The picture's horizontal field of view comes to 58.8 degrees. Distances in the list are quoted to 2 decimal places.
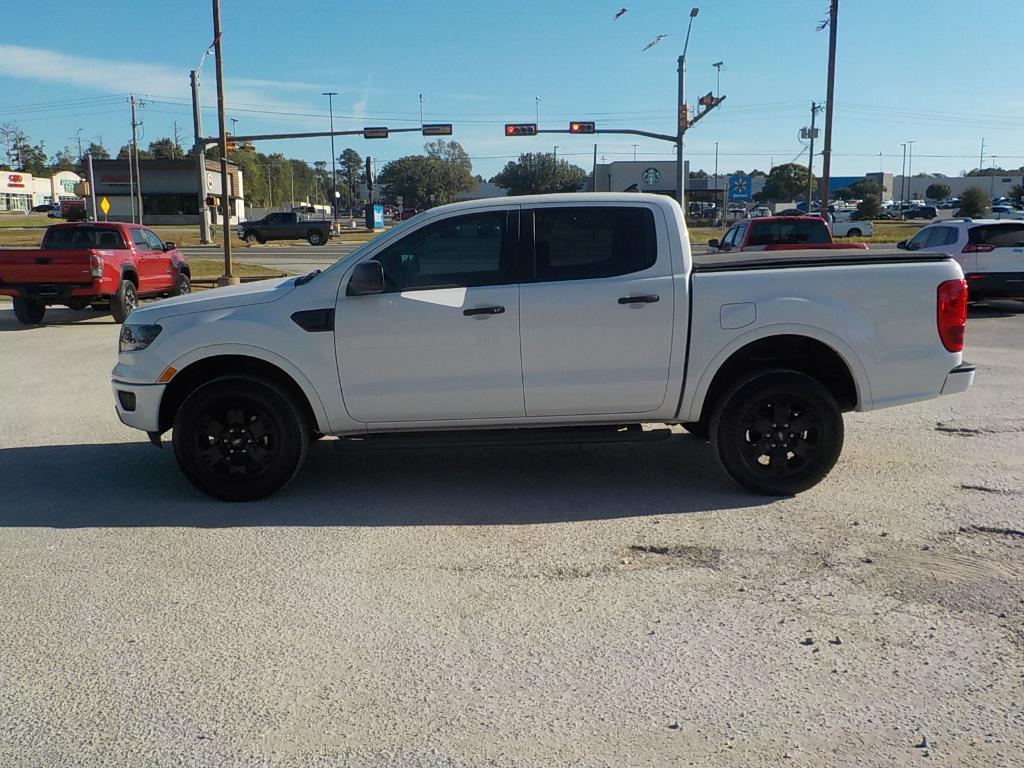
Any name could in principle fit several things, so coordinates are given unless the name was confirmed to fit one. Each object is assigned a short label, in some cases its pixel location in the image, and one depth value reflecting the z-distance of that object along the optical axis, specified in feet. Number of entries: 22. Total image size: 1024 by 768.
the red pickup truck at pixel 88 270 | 49.34
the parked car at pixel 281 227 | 170.19
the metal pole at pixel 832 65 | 108.88
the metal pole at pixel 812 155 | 189.47
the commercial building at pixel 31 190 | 394.73
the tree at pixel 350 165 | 599.16
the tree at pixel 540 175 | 365.40
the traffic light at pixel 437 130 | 127.54
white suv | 51.24
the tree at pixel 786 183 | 416.87
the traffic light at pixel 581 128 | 130.00
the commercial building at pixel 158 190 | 282.15
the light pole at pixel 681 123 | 121.39
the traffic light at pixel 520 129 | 135.23
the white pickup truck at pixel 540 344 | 19.04
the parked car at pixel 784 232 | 59.26
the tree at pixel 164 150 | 466.29
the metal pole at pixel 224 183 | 72.13
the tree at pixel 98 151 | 430.61
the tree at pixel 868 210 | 280.90
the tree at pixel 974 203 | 214.77
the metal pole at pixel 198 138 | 109.40
